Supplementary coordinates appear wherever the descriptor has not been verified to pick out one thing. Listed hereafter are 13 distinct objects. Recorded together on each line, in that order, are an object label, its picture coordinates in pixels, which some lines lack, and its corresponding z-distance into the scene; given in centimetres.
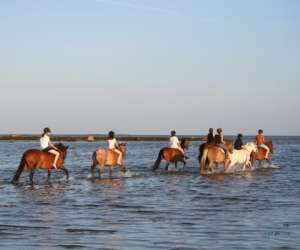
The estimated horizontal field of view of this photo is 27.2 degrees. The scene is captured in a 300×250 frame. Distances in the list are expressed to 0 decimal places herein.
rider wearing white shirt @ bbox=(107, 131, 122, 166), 2771
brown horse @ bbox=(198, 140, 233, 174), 2830
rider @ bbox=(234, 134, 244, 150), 3161
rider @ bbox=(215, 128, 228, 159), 2886
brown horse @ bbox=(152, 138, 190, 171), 3091
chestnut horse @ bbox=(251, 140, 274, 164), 3477
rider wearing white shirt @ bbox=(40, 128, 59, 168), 2466
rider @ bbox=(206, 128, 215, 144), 2977
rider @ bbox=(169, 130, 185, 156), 3136
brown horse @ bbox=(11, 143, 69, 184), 2419
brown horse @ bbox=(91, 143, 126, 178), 2698
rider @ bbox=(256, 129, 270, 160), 3503
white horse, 2952
